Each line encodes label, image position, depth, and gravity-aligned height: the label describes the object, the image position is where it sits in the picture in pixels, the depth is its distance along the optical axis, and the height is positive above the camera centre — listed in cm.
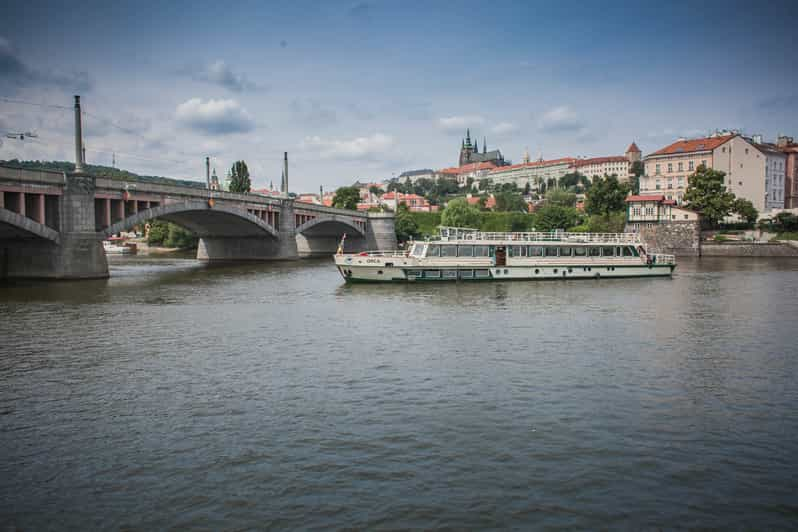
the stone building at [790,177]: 10306 +981
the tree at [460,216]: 11850 +439
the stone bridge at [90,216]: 4162 +213
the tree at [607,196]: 10289 +684
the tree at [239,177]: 10644 +1074
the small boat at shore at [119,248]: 9664 -111
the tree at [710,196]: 8581 +569
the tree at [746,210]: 8731 +375
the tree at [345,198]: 12425 +824
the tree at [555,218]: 11119 +360
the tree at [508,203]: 15850 +898
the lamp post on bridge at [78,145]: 4488 +690
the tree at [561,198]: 14386 +928
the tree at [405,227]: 11481 +222
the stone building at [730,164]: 9519 +1136
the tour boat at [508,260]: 4525 -163
